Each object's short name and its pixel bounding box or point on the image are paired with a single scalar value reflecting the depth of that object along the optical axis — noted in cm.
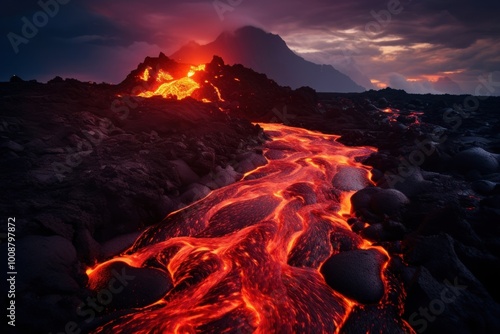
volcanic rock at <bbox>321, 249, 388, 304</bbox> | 742
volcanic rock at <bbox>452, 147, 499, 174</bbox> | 1620
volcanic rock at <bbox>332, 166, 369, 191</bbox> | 1493
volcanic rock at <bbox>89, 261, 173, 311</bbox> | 701
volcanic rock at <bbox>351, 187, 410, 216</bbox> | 1134
